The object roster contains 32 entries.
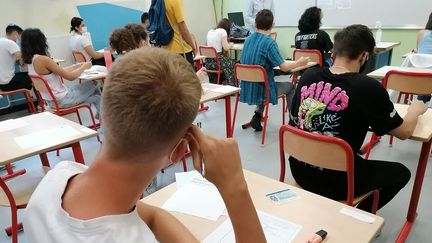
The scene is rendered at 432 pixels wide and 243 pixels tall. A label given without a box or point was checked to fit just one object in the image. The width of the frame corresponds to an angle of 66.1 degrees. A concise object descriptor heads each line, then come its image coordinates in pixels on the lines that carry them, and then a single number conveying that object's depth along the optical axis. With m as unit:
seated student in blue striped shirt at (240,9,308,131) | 3.33
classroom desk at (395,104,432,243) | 1.69
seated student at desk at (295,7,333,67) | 4.08
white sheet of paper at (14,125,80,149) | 1.89
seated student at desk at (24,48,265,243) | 0.62
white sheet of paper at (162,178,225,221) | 1.12
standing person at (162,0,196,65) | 3.11
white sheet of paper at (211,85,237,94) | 2.88
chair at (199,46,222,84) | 4.98
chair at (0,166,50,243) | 1.80
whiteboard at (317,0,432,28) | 5.14
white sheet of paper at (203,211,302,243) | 0.98
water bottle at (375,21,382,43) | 4.84
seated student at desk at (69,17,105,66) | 5.56
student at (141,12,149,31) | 6.25
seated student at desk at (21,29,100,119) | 3.45
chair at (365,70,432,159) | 2.58
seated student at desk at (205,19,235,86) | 5.23
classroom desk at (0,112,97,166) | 1.78
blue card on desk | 1.16
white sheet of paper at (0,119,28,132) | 2.20
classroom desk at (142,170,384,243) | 0.98
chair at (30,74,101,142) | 3.37
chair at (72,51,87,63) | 5.57
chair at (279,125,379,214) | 1.42
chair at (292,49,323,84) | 4.02
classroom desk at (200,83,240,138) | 2.74
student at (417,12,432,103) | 3.54
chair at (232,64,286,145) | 3.19
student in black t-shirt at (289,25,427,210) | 1.58
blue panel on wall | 6.36
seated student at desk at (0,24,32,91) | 4.75
